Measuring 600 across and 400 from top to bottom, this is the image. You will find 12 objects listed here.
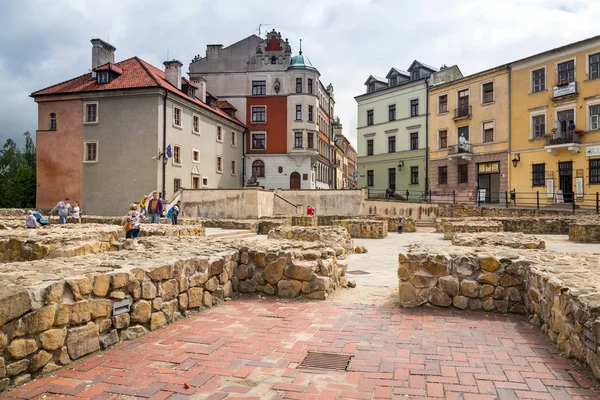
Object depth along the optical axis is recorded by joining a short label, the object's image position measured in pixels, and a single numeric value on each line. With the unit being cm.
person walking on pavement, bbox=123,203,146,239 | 1302
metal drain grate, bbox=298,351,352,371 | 411
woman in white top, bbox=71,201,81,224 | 2159
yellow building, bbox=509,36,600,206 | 2923
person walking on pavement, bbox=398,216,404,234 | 2416
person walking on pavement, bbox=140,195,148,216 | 2264
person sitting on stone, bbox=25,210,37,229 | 1359
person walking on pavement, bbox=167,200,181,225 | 2081
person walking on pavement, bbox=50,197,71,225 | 1967
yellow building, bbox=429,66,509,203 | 3494
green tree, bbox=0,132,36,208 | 4638
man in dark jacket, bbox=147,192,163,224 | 1799
